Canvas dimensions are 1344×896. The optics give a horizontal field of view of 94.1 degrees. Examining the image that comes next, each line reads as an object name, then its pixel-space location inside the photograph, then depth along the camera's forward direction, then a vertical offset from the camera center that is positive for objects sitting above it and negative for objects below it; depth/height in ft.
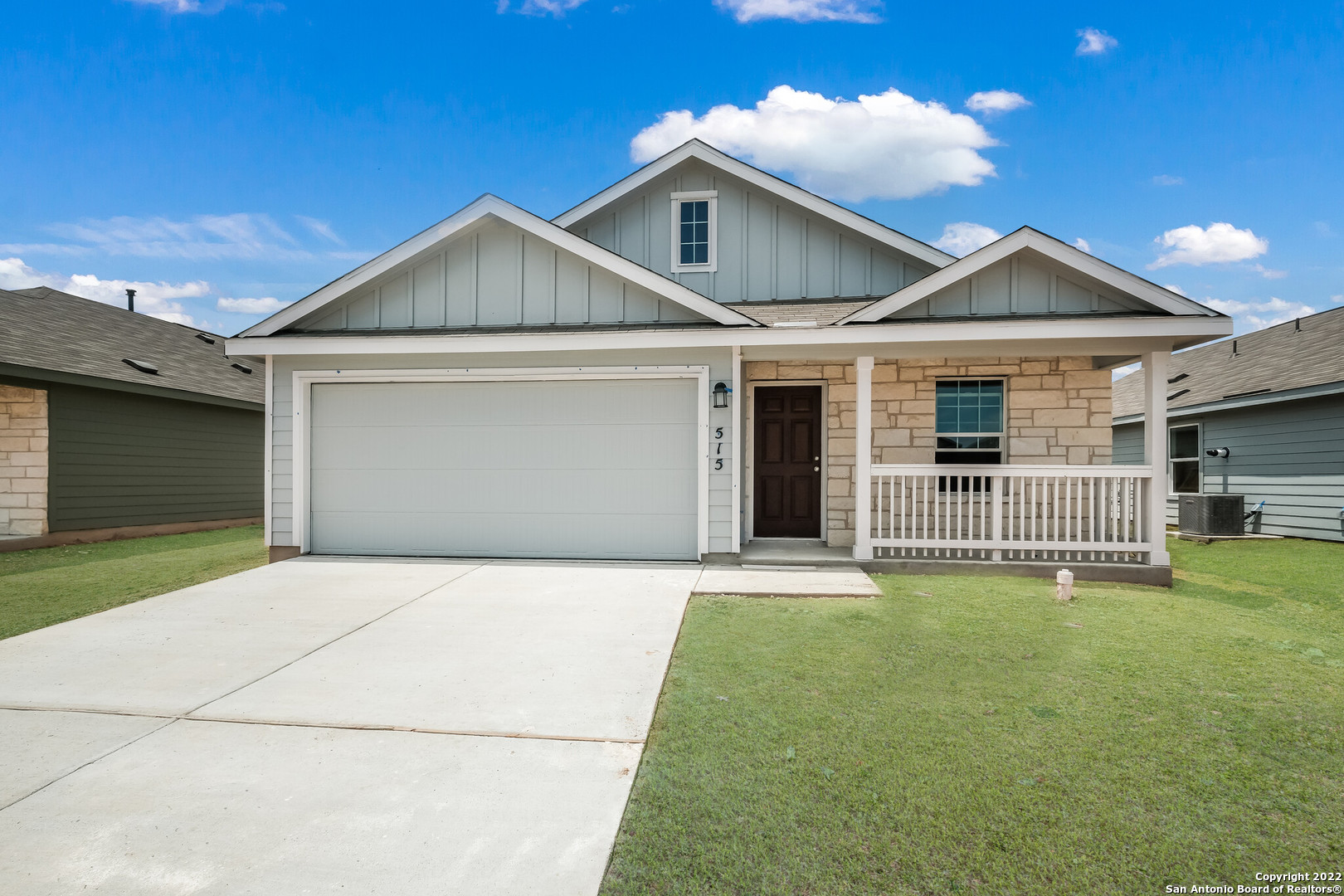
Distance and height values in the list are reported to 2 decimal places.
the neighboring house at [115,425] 32.63 +1.36
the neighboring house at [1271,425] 33.68 +2.00
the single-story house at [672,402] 23.17 +2.14
